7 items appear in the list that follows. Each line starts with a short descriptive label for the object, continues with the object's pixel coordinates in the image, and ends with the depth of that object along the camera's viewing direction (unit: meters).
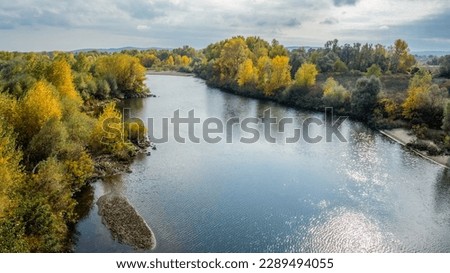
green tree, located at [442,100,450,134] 39.19
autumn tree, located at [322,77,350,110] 56.28
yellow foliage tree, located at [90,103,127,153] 31.47
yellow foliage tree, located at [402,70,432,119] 47.00
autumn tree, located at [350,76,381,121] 52.34
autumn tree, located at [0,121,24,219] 17.06
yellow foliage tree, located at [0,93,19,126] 25.91
